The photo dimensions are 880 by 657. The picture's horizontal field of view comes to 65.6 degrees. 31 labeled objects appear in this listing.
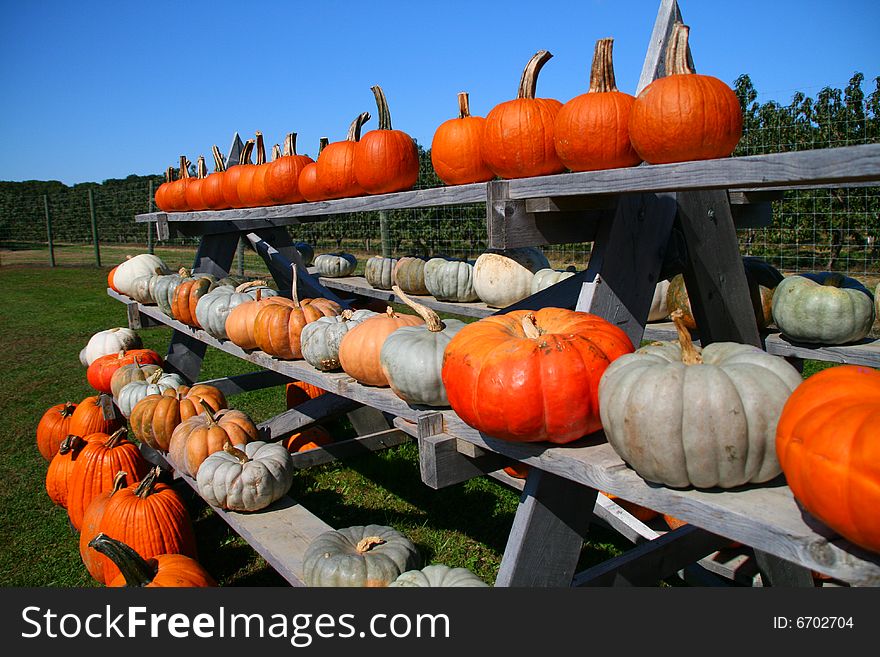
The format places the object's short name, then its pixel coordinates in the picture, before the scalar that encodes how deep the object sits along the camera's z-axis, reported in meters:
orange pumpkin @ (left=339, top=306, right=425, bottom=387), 2.72
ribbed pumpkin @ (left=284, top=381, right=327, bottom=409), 5.60
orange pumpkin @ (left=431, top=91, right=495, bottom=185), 2.71
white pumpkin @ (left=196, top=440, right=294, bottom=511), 3.22
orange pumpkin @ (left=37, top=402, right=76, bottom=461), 5.05
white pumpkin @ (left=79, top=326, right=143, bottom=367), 6.07
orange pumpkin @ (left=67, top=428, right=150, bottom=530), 4.18
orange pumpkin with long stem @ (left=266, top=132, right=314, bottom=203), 4.20
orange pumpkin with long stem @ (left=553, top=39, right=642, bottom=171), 2.09
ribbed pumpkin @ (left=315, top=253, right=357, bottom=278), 7.17
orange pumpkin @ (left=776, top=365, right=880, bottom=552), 1.20
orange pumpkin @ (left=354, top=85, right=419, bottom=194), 3.31
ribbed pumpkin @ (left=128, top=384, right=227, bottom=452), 4.05
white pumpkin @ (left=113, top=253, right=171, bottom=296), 6.51
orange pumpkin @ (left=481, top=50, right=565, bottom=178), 2.32
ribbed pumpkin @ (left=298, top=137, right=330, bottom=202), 3.88
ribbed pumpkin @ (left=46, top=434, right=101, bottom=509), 4.39
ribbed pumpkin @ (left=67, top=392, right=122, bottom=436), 4.91
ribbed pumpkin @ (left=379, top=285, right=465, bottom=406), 2.30
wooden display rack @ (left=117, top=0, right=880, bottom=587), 1.41
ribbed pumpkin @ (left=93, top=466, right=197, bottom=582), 3.45
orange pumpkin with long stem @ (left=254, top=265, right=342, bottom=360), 3.48
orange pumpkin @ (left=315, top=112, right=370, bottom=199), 3.52
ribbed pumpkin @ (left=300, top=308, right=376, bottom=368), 3.09
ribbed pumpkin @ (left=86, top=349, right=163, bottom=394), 5.37
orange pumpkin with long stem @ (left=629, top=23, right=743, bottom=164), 1.89
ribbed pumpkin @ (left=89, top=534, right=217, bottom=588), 2.71
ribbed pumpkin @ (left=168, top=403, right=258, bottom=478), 3.63
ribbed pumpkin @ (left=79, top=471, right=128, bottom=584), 3.43
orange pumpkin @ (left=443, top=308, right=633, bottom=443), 1.77
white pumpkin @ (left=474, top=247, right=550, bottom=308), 4.76
